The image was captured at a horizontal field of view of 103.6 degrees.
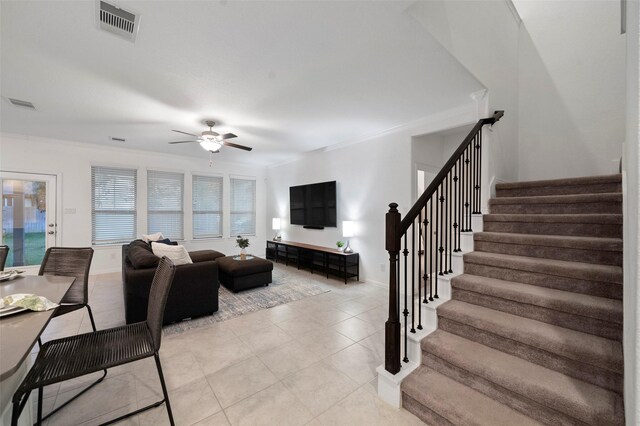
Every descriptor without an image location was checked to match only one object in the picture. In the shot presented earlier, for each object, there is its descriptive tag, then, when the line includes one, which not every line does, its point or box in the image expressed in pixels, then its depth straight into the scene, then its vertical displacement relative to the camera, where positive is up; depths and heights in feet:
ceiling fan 12.77 +3.75
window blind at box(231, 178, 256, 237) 23.90 +0.52
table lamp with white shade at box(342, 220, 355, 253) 15.97 -1.05
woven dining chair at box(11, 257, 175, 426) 4.05 -2.65
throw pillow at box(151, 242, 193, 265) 10.87 -1.78
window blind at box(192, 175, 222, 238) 21.81 +0.54
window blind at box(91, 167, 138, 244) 17.80 +0.52
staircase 4.32 -2.39
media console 15.75 -3.28
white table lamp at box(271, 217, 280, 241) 23.15 -1.08
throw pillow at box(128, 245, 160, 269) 9.41 -1.83
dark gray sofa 9.13 -3.09
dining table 2.92 -1.68
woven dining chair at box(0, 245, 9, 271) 7.19 -1.22
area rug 10.04 -4.30
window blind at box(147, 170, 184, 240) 19.75 +0.72
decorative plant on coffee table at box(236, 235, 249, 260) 15.42 -1.89
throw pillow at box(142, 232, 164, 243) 16.64 -1.75
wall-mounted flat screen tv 17.89 +0.62
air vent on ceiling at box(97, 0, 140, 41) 6.04 +4.86
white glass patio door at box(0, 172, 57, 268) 15.24 -0.27
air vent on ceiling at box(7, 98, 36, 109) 10.80 +4.78
